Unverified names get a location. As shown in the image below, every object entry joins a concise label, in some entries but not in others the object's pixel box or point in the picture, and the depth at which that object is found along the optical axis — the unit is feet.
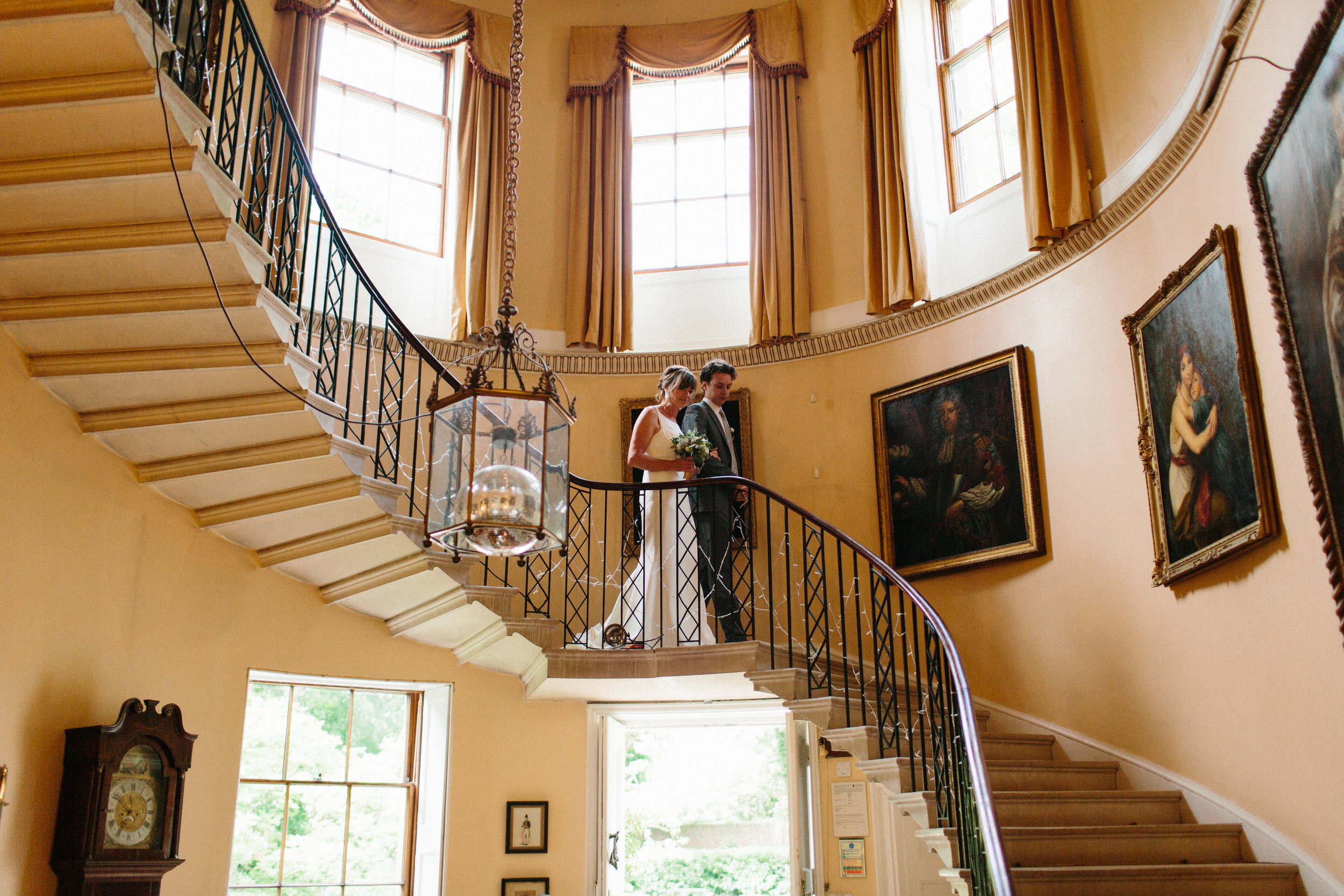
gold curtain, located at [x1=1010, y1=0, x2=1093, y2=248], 20.81
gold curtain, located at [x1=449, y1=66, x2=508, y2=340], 25.36
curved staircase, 11.20
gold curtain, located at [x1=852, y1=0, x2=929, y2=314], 24.02
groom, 21.03
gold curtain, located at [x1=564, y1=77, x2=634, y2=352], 26.30
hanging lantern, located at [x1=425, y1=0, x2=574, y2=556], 10.87
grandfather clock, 14.55
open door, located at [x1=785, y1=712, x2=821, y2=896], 21.77
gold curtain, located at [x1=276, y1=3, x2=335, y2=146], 24.34
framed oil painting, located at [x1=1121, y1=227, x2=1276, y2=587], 14.97
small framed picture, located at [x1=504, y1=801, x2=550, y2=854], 21.91
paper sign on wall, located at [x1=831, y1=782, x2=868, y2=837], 21.56
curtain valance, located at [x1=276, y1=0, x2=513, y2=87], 26.55
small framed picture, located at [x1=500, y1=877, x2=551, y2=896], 21.59
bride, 20.76
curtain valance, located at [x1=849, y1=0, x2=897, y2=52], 25.76
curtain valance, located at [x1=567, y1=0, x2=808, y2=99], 27.53
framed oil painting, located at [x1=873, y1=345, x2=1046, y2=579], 21.39
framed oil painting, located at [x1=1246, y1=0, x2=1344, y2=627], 11.88
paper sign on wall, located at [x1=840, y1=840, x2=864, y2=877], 21.40
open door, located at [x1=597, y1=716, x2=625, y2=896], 22.49
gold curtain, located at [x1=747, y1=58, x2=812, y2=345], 25.70
